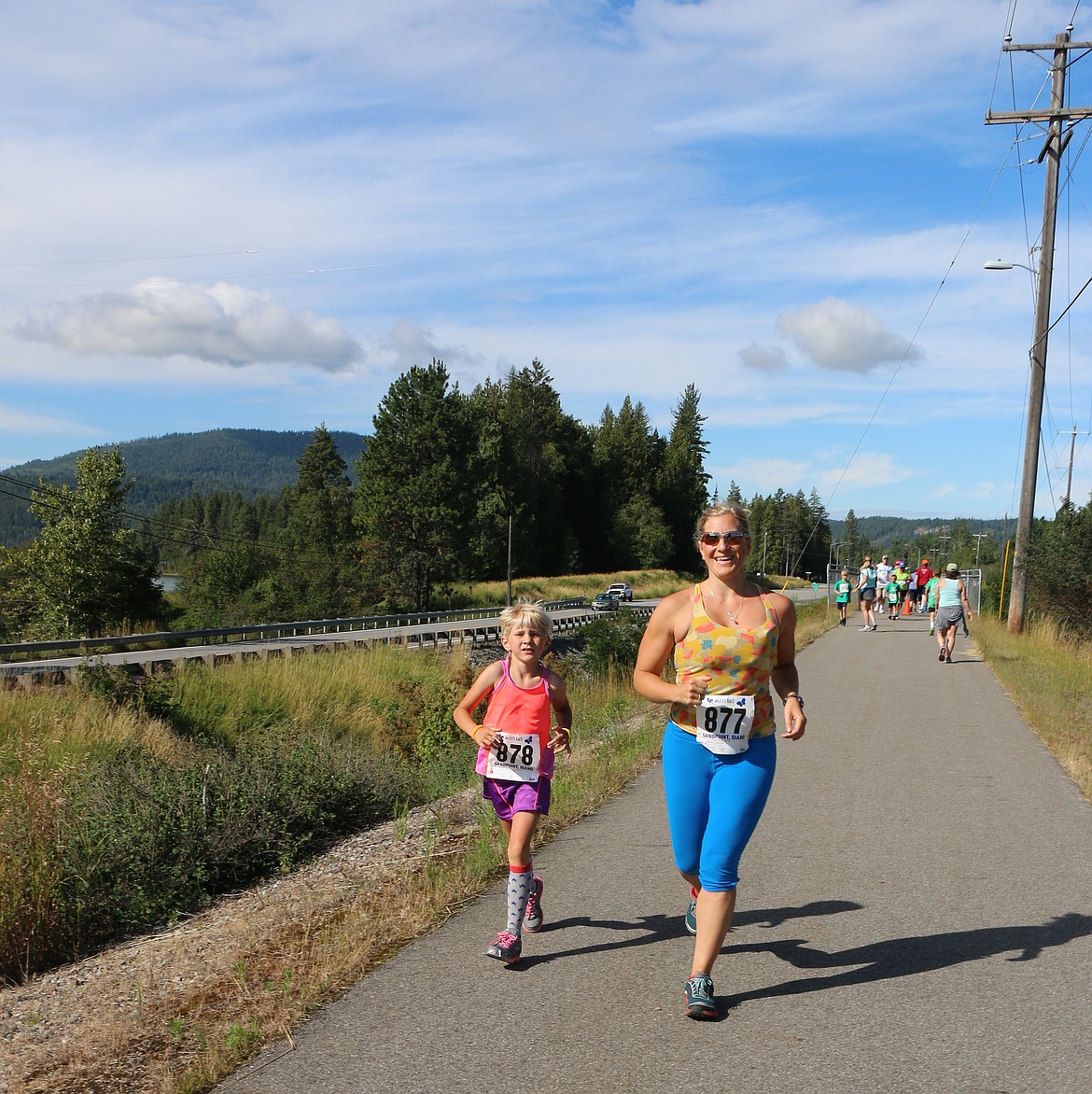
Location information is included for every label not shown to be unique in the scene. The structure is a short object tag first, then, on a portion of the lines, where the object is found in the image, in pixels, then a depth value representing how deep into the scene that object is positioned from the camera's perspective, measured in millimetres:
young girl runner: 5000
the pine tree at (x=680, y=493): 129625
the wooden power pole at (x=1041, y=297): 24250
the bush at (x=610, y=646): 23906
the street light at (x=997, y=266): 25219
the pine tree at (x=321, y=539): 82688
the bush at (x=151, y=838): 6461
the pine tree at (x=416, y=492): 78312
